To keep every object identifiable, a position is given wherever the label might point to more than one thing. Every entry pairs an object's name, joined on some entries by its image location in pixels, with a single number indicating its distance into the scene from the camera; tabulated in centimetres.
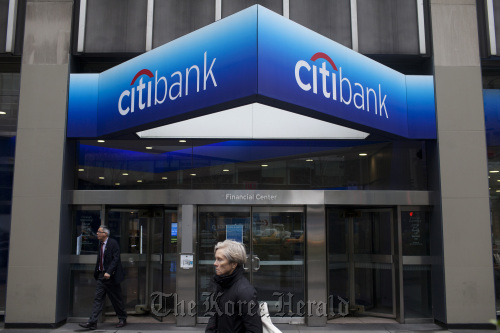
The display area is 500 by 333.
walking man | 837
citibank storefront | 873
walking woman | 346
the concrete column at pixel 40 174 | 834
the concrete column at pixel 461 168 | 838
